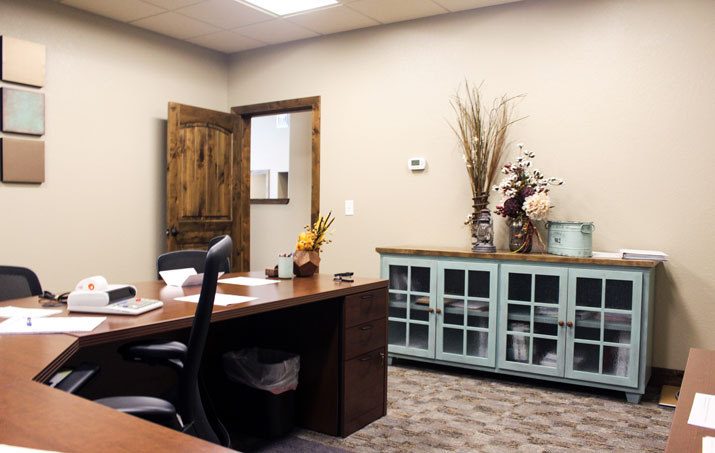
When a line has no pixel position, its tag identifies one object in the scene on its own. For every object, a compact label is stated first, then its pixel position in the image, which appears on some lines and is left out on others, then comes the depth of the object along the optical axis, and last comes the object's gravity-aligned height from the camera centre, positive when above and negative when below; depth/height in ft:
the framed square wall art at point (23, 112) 11.67 +1.78
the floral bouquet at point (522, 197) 11.15 +0.15
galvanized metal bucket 10.59 -0.64
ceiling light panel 12.56 +4.42
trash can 8.14 -2.80
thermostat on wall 13.45 +0.94
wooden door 14.61 +0.45
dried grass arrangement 12.42 +1.53
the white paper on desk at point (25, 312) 5.64 -1.21
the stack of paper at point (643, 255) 10.17 -0.88
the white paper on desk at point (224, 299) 6.65 -1.22
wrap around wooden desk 2.48 -1.11
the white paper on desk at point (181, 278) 7.98 -1.14
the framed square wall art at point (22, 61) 11.63 +2.83
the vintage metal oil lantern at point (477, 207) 12.16 -0.08
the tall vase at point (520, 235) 11.30 -0.62
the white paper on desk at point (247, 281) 8.47 -1.27
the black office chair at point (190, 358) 4.14 -1.40
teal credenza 10.05 -2.13
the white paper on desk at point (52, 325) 4.93 -1.18
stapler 9.05 -1.26
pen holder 9.20 -1.10
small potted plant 9.40 -0.87
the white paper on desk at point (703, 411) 3.20 -1.23
